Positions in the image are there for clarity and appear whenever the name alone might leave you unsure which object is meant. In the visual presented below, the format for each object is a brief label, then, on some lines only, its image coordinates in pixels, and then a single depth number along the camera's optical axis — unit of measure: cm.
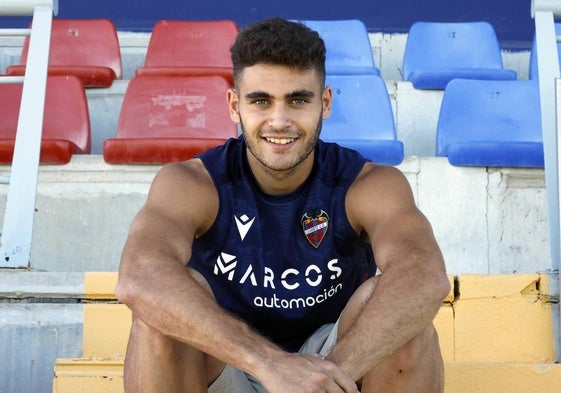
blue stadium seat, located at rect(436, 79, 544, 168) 369
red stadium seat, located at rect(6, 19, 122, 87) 436
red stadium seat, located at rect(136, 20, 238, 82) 438
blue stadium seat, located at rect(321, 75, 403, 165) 371
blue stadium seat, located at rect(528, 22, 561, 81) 412
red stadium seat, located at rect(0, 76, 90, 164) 375
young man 185
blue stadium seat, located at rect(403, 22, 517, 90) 439
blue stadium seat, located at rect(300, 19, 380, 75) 439
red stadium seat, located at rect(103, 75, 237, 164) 373
